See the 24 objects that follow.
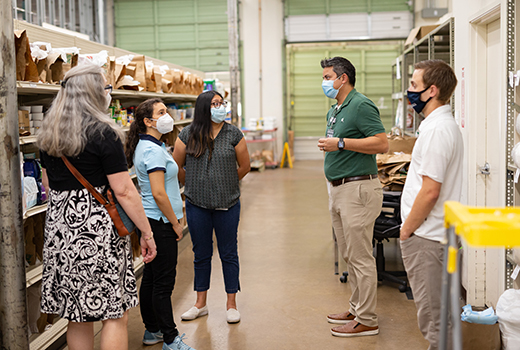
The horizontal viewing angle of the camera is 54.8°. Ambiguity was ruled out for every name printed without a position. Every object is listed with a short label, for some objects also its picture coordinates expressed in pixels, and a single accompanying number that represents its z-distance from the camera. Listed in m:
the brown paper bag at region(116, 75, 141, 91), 4.04
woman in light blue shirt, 2.82
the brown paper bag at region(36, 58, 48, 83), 2.86
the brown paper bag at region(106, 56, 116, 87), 3.88
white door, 3.36
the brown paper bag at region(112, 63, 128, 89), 3.99
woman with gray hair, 2.13
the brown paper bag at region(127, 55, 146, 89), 4.47
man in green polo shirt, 3.04
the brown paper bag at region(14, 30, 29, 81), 2.59
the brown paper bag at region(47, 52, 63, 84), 2.96
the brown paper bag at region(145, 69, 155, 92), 4.70
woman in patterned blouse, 3.28
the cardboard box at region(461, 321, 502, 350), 2.72
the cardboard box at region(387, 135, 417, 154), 4.75
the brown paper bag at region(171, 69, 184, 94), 5.72
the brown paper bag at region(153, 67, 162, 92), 4.93
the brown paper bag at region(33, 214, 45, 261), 3.08
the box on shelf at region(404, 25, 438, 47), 5.62
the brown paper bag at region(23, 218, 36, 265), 2.99
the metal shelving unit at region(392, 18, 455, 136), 4.34
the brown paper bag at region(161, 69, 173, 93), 5.29
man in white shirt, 2.16
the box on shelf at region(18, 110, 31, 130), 2.77
